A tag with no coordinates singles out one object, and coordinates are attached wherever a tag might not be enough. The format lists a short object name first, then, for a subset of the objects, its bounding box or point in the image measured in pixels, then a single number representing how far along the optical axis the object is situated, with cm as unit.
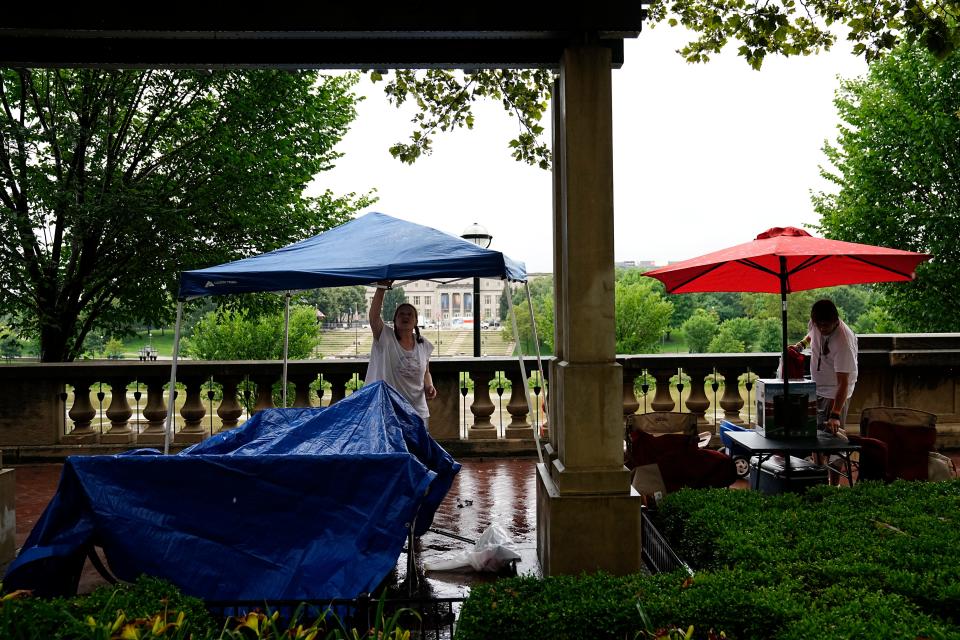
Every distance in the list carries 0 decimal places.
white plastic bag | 569
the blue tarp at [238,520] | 450
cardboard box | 661
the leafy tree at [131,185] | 1293
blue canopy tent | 634
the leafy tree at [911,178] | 2625
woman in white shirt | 729
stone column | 500
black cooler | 675
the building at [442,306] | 7069
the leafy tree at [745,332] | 7575
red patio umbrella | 636
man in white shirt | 720
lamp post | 1283
